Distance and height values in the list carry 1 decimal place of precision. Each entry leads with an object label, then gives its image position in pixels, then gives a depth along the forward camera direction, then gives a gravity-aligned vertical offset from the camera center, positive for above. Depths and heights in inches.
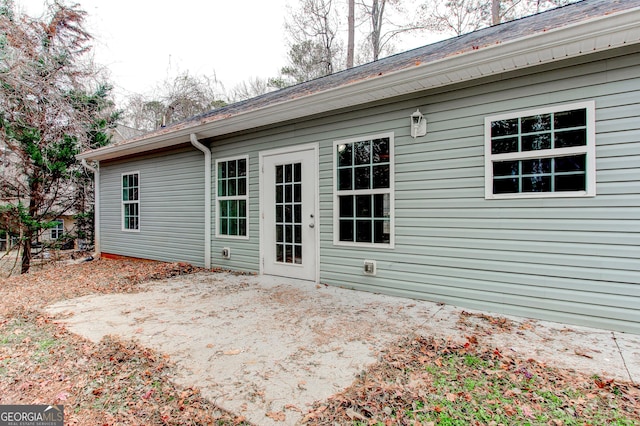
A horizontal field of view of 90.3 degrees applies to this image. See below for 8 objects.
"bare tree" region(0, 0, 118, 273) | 173.8 +64.9
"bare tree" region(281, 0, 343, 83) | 447.2 +243.5
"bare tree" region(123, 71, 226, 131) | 517.7 +178.3
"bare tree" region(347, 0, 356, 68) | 422.0 +235.1
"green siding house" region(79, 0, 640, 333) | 106.5 +14.6
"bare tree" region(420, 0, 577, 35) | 349.7 +228.0
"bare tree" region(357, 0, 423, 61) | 430.0 +254.1
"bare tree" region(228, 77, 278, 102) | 537.0 +204.4
